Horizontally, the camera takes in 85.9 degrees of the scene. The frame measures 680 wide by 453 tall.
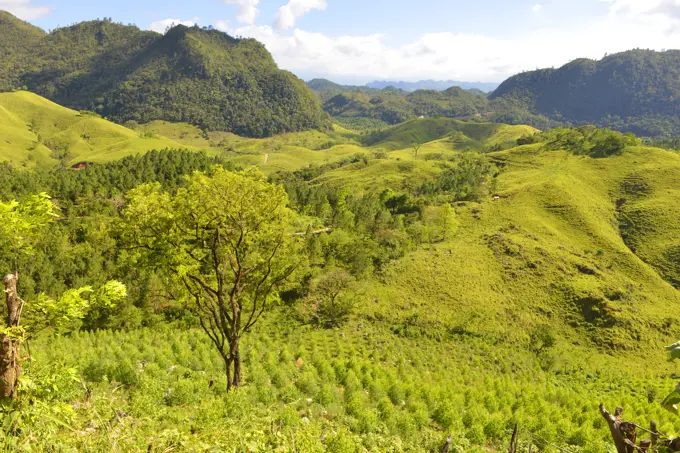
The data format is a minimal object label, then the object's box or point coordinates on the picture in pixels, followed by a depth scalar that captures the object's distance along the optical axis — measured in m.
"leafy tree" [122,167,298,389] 13.55
